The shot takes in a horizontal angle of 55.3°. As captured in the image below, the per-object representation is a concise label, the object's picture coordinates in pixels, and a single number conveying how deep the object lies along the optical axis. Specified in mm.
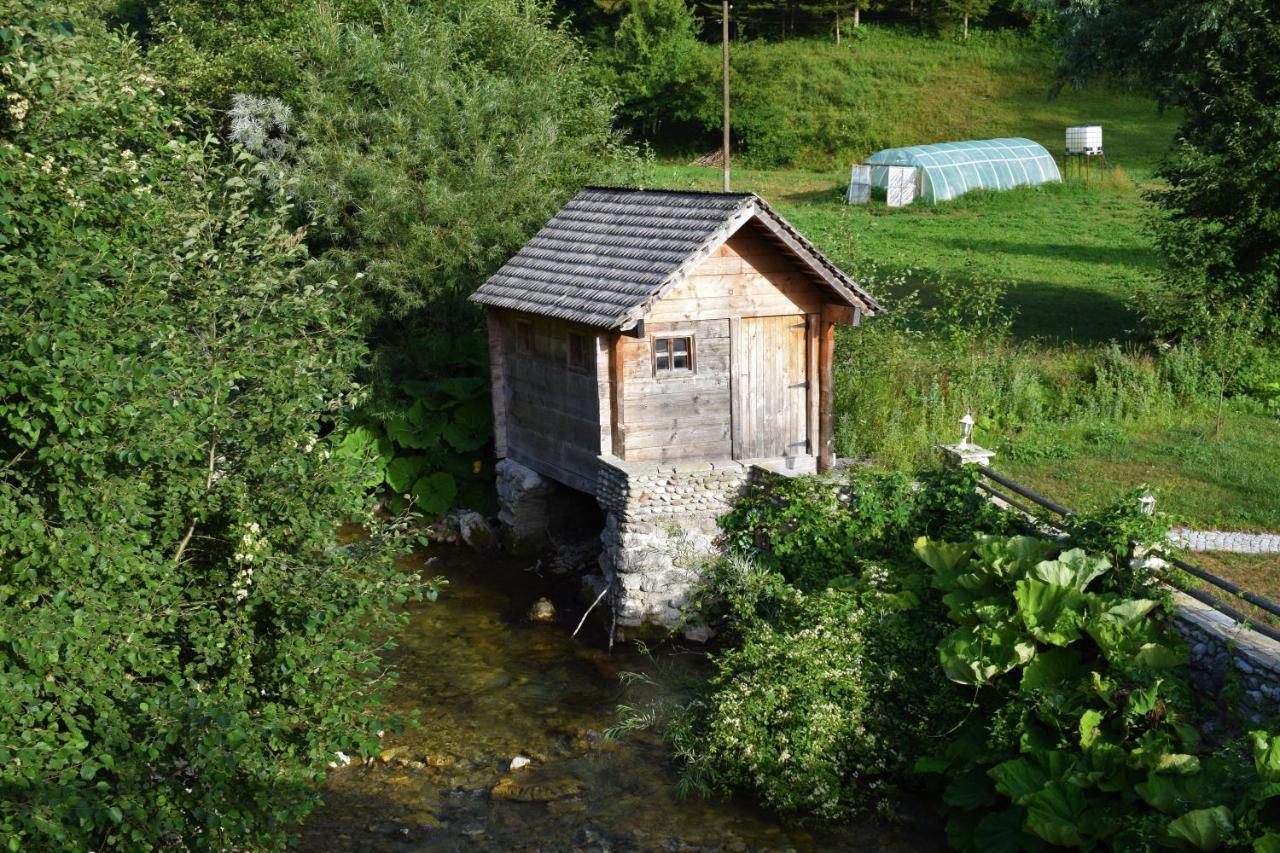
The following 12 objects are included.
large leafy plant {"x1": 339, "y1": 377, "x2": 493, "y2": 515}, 19328
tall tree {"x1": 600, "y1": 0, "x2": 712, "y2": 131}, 46594
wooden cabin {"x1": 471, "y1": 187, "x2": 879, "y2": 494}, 15406
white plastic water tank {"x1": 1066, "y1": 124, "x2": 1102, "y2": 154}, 40156
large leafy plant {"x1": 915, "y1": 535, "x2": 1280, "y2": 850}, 9039
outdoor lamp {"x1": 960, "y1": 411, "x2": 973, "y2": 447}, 14672
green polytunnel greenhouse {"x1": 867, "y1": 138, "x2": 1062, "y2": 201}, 34969
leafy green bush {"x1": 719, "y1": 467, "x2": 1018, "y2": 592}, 14055
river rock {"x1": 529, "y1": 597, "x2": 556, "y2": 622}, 15891
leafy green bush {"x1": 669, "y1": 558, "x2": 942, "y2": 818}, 11297
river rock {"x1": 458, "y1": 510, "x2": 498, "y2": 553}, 18516
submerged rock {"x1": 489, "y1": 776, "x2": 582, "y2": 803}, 11727
